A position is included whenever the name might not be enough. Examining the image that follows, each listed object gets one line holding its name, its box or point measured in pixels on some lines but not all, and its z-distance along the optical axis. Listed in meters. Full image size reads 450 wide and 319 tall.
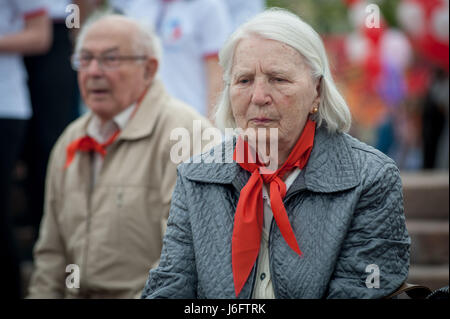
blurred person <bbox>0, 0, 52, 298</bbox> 8.87
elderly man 7.41
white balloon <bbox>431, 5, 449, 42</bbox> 18.06
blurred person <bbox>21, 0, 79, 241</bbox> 10.47
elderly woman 5.18
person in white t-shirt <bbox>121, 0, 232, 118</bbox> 9.84
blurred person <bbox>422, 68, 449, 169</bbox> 17.53
